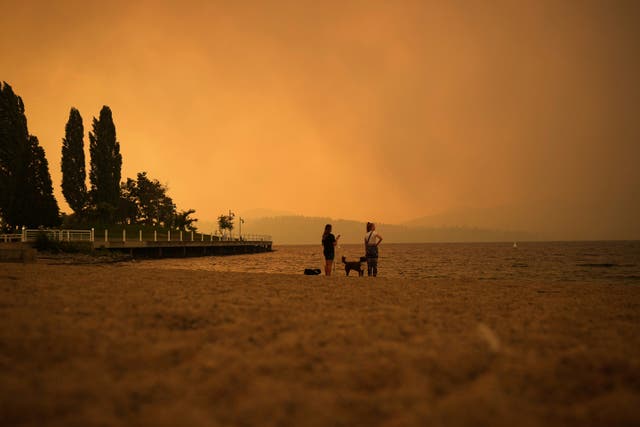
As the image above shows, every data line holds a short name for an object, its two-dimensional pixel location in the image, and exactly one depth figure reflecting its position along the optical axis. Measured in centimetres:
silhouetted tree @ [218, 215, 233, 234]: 9294
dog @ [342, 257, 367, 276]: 1484
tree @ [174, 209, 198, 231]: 6531
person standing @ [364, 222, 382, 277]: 1427
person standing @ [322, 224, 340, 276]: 1428
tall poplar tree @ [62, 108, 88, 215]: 4838
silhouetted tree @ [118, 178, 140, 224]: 7381
